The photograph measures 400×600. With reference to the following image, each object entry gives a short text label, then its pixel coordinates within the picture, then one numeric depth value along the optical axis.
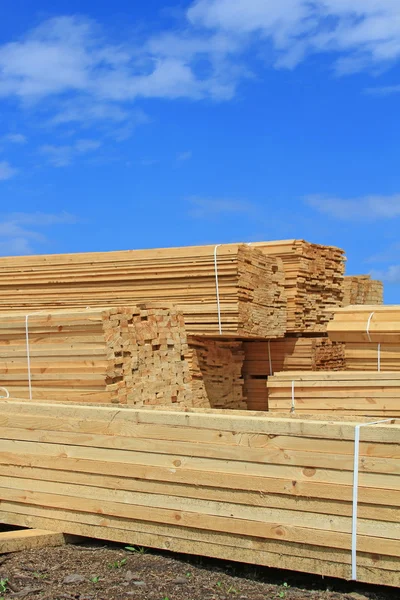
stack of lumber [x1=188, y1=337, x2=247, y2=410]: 11.73
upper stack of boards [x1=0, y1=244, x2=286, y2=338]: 11.10
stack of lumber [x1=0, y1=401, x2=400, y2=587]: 5.00
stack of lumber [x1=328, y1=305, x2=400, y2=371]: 10.34
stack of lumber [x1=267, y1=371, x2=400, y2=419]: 9.21
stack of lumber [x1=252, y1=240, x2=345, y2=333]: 13.02
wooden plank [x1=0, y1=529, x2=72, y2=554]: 6.10
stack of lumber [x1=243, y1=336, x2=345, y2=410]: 13.05
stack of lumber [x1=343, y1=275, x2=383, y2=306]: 16.43
